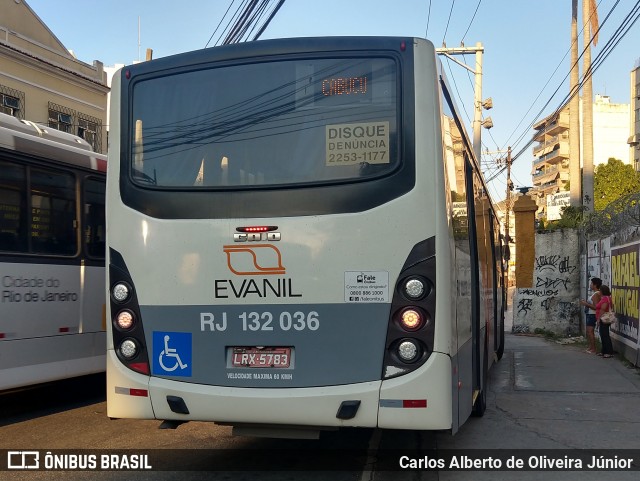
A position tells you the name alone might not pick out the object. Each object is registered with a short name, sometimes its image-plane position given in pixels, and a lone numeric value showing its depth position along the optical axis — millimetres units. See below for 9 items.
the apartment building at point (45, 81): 22781
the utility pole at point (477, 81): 26375
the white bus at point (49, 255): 6992
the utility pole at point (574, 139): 21281
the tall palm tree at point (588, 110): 19656
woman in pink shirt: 13261
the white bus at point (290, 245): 4645
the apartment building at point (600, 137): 91000
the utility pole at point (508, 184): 45419
